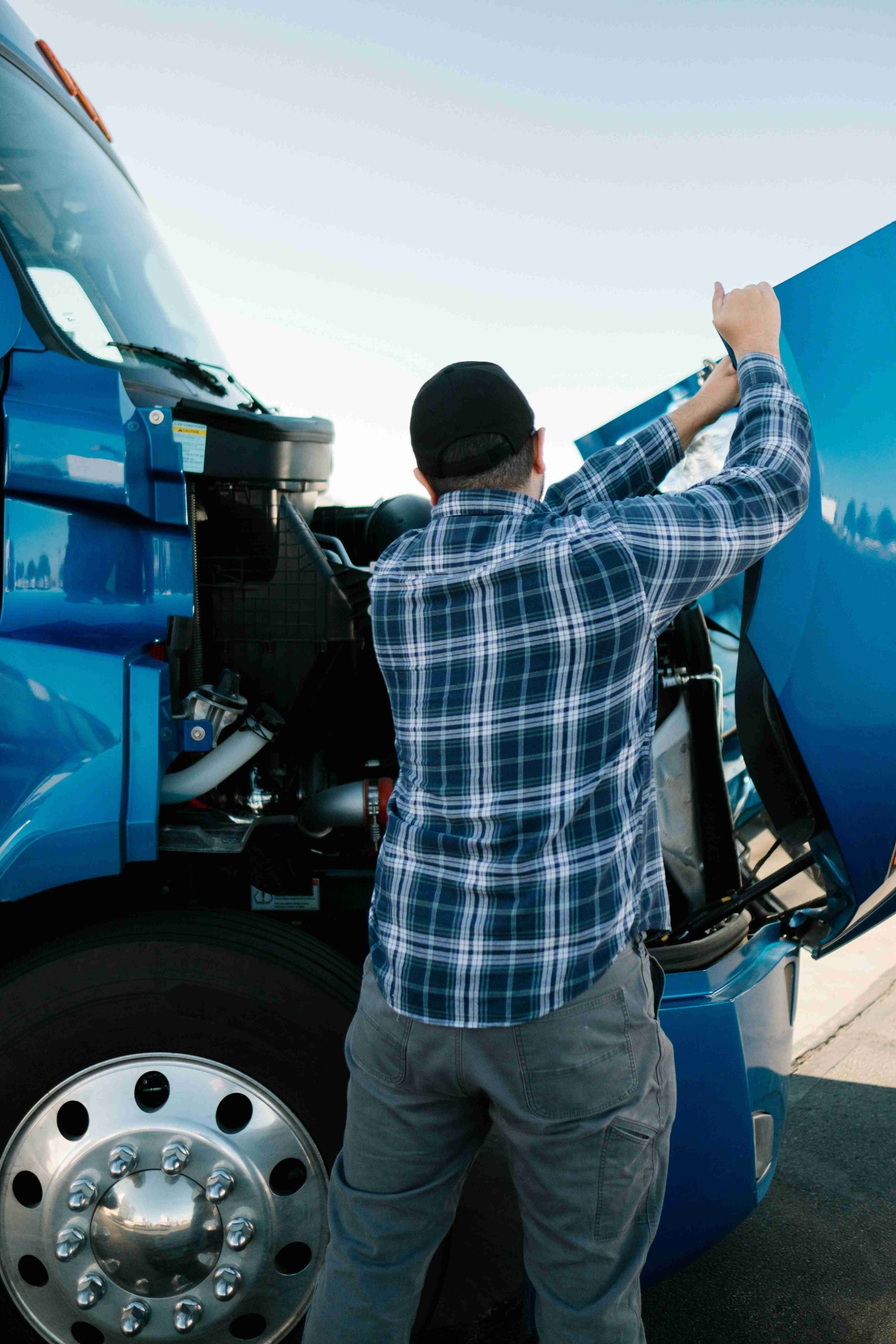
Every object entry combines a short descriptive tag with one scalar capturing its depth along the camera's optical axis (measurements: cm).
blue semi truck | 177
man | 130
